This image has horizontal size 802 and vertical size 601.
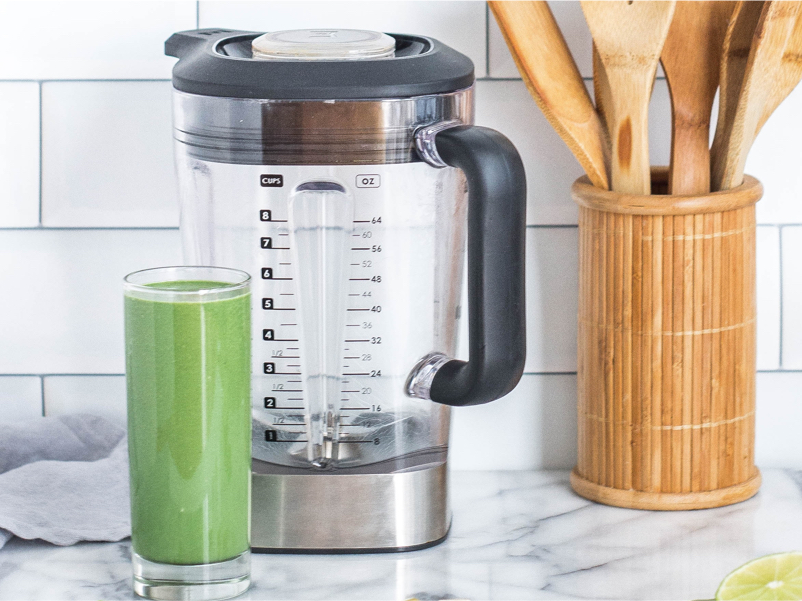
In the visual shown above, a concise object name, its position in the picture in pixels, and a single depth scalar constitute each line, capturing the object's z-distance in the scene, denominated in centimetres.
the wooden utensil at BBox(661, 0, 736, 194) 139
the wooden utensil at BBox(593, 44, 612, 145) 140
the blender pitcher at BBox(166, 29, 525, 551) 128
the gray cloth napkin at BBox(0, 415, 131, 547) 137
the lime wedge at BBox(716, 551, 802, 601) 128
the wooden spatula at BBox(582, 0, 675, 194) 135
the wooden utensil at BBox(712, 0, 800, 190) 135
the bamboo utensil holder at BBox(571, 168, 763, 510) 138
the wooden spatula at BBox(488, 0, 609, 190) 139
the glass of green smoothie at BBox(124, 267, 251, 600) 126
